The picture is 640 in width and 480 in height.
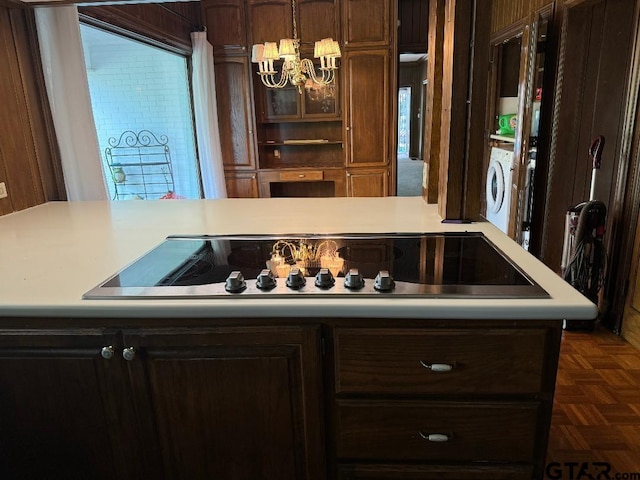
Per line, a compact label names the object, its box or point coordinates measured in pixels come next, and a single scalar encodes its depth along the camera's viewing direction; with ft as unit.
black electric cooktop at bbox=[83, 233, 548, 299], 3.38
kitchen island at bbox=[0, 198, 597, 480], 3.31
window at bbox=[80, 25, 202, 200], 14.90
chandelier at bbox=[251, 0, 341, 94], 11.38
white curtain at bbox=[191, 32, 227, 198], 14.69
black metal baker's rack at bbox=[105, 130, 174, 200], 15.76
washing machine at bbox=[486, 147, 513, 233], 12.69
